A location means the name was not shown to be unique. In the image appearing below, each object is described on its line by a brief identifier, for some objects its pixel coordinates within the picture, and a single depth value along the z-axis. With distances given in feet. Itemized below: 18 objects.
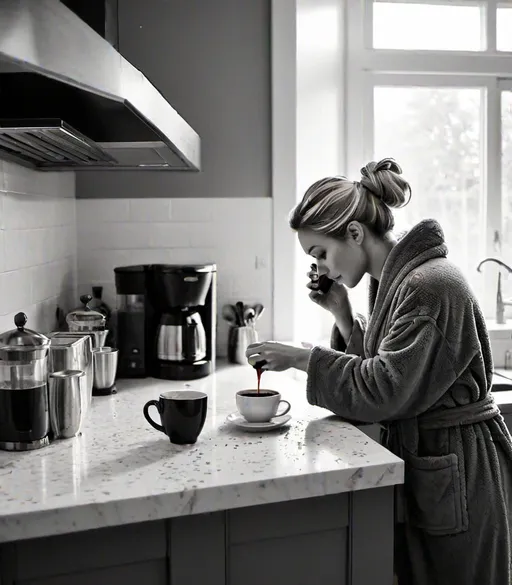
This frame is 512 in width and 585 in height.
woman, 5.45
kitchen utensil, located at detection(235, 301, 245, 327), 9.41
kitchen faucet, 10.55
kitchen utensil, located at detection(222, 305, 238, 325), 9.63
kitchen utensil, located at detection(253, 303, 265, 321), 9.59
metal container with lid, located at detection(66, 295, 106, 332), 7.48
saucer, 5.72
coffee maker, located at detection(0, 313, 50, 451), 5.15
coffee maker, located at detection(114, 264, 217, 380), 7.93
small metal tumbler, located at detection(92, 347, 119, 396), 7.11
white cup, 5.82
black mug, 5.32
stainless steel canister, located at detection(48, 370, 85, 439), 5.41
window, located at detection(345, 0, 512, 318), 10.67
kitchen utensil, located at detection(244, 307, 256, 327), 9.37
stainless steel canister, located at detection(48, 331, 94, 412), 5.92
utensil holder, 9.09
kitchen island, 4.34
